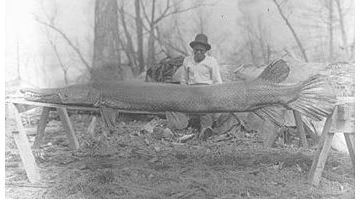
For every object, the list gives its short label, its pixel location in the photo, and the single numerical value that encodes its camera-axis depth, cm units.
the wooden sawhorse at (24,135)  481
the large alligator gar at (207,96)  461
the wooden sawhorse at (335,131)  447
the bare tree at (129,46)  698
